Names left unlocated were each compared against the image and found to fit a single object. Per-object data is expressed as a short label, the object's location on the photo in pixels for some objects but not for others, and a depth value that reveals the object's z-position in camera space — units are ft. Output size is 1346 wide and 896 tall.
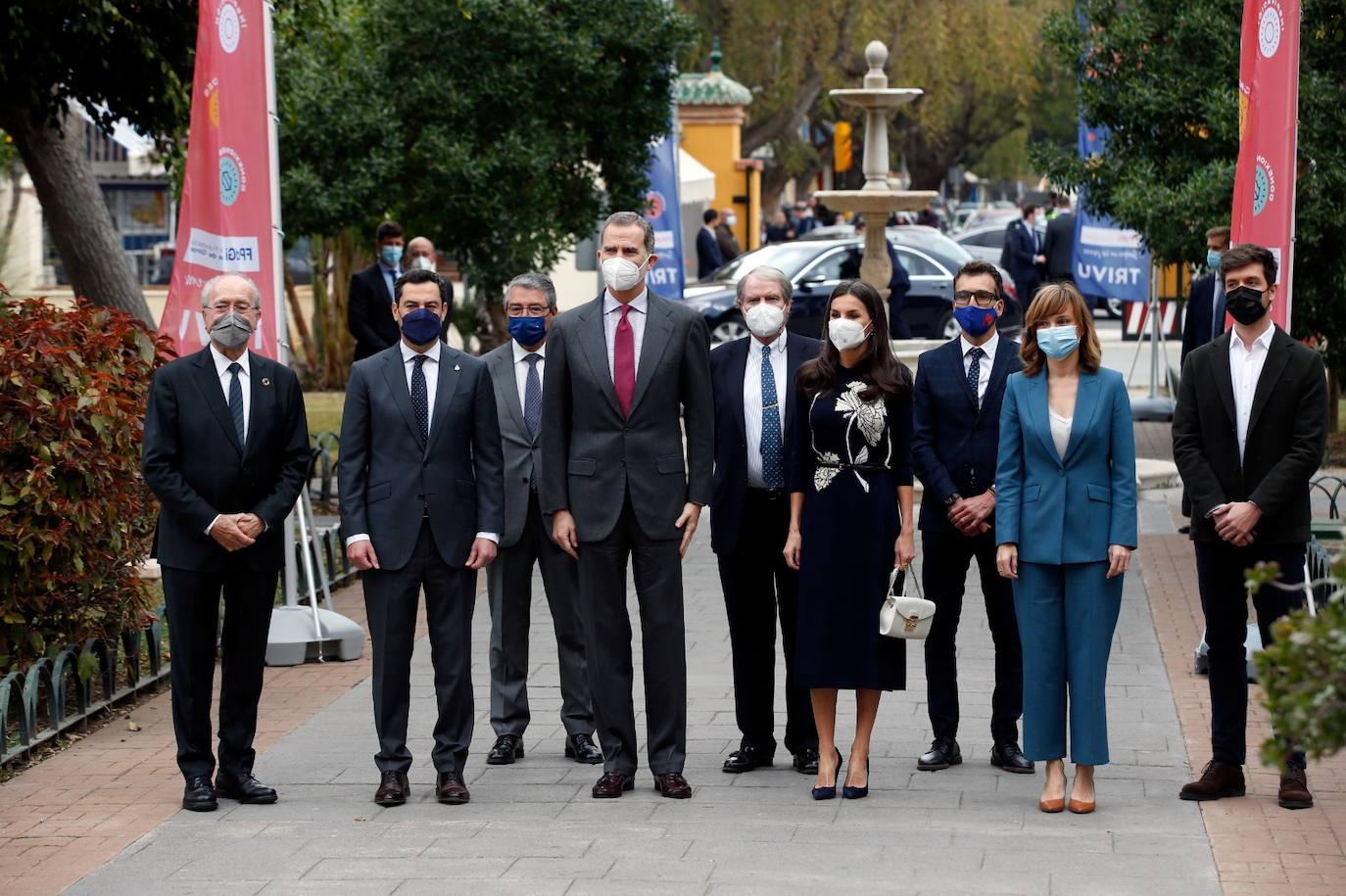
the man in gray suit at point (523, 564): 51.29
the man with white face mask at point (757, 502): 48.47
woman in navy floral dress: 46.57
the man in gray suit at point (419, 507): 46.85
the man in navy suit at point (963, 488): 49.11
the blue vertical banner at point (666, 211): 123.44
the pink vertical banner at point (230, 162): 62.59
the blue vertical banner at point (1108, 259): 125.49
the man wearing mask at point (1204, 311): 76.95
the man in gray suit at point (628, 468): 47.06
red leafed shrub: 52.65
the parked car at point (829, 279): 163.32
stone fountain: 113.50
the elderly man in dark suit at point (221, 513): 46.21
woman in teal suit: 45.24
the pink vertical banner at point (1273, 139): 58.13
